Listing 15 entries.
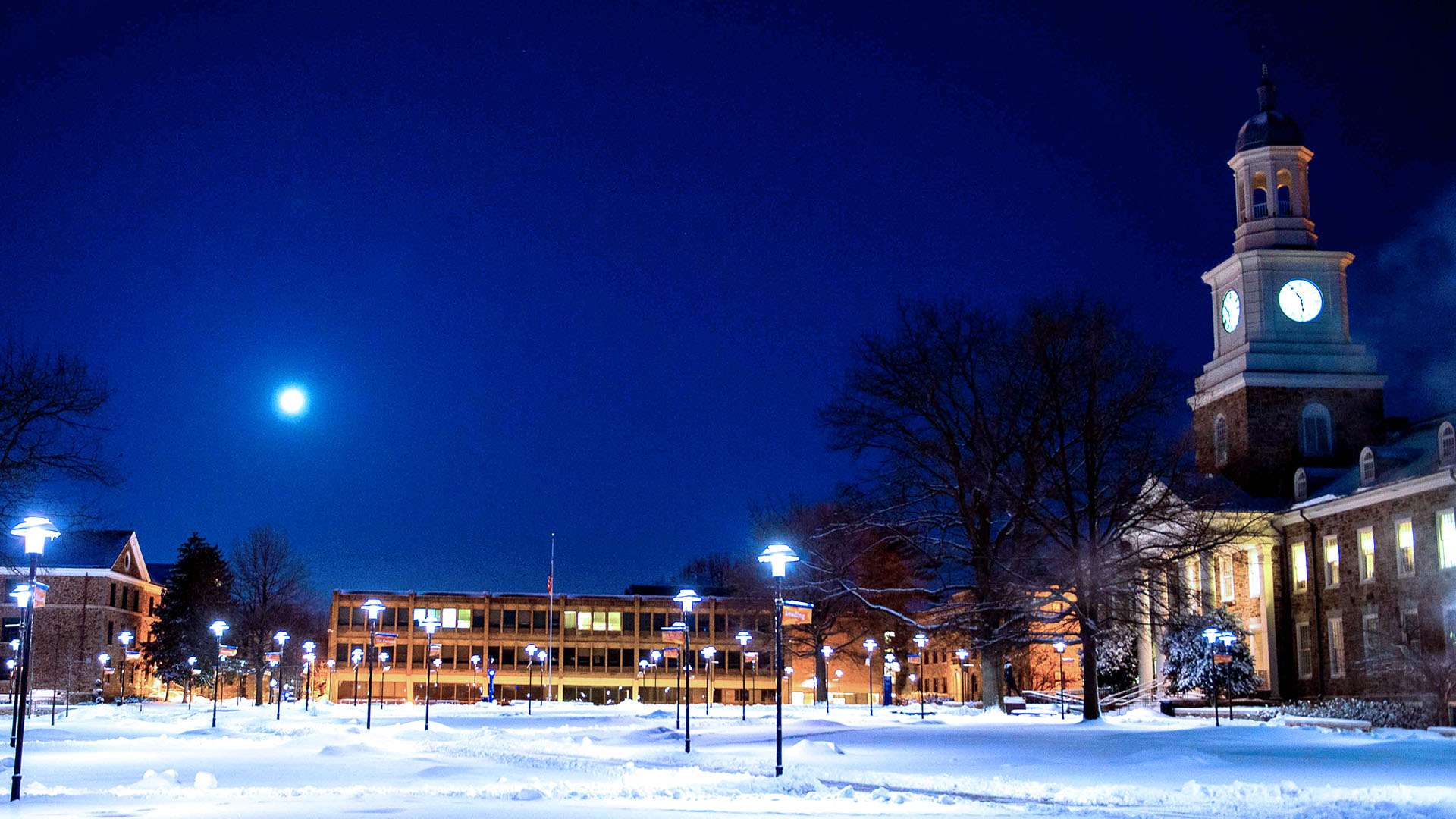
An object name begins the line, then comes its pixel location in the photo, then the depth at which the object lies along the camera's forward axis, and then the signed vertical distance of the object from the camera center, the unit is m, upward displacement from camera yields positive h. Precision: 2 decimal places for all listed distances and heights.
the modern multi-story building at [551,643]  118.69 -1.83
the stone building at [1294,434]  50.56 +7.62
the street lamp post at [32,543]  19.39 +1.14
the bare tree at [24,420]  36.03 +5.34
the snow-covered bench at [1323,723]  34.91 -2.74
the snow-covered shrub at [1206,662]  51.44 -1.61
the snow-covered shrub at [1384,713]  36.81 -2.59
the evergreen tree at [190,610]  87.88 +0.87
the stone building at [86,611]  88.38 +0.82
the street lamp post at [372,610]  47.17 +0.45
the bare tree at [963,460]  40.25 +4.79
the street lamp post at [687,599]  33.16 +0.55
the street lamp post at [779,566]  22.06 +0.90
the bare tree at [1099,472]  37.59 +4.17
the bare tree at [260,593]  77.44 +1.74
